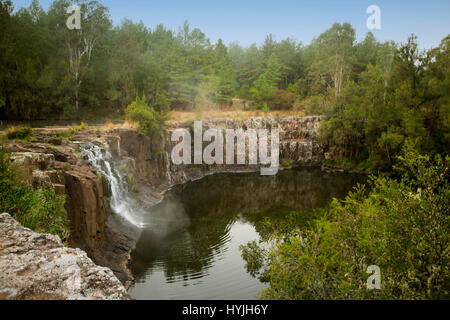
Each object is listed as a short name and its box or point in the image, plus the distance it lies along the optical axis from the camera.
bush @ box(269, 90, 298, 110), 67.50
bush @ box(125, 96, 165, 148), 33.78
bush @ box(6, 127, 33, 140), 19.80
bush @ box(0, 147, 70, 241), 8.03
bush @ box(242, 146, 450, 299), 7.26
